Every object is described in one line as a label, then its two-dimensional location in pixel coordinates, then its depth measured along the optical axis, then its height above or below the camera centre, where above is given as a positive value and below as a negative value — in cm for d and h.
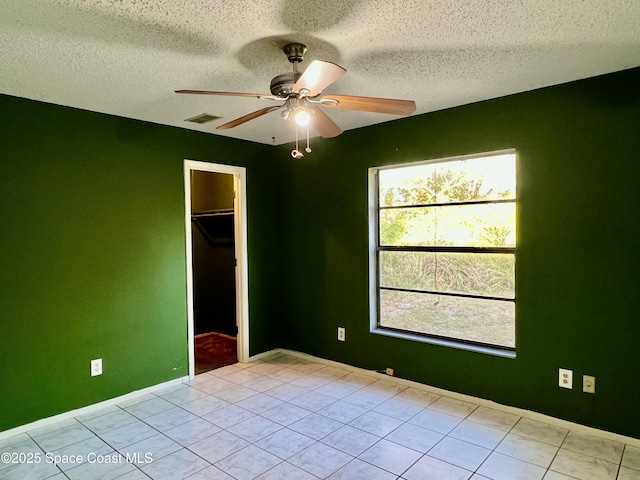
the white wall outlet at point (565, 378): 279 -109
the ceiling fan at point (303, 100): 204 +71
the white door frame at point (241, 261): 436 -34
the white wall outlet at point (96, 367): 322 -110
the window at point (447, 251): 317 -20
